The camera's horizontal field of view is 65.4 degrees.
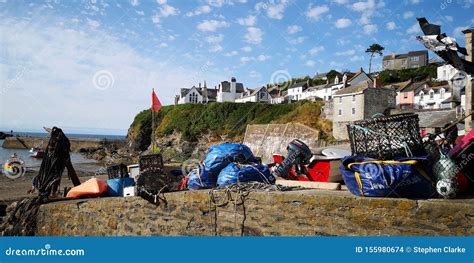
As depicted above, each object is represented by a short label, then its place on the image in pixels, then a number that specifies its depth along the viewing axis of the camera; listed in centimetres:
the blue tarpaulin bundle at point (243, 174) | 568
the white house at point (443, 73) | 5641
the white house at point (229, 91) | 7919
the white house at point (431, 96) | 4720
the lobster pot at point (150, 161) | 845
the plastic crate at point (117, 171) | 859
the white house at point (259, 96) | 7088
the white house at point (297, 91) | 6950
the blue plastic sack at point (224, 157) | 615
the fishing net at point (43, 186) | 716
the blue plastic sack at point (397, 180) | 413
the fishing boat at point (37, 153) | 5382
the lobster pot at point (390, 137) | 454
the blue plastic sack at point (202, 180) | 621
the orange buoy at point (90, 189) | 725
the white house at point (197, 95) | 8033
